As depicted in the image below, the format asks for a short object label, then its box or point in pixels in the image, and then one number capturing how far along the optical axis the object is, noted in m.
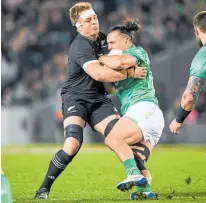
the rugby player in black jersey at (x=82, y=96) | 19.34
